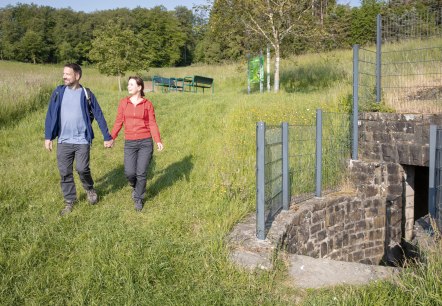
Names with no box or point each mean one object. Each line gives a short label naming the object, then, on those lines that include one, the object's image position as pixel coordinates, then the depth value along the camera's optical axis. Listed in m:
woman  5.60
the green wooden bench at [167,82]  20.50
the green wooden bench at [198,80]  19.30
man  5.46
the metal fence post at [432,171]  5.95
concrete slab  3.96
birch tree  13.38
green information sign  15.55
